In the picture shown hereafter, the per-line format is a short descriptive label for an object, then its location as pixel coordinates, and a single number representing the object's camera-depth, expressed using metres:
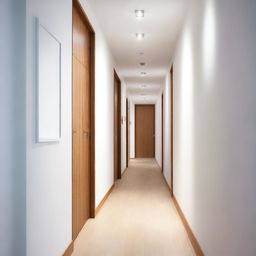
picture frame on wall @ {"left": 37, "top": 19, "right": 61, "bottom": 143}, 2.05
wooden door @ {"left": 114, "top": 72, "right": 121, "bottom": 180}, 7.44
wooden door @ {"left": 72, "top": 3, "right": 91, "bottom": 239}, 3.32
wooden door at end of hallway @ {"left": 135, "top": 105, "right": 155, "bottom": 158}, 14.67
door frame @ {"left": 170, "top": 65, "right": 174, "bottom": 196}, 5.89
